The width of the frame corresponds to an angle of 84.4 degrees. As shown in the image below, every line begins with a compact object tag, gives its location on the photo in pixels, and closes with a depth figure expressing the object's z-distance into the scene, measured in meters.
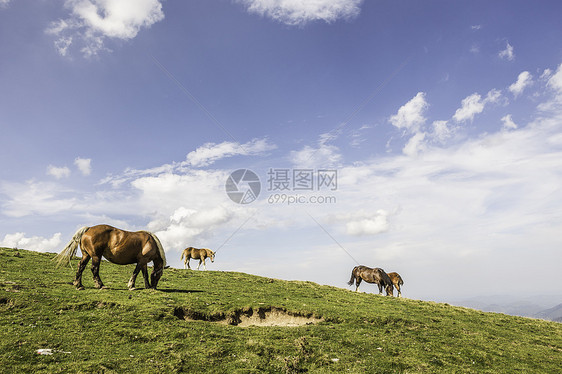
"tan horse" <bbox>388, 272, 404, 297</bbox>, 33.00
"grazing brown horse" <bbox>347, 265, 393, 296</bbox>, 31.41
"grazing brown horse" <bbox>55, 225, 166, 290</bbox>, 15.94
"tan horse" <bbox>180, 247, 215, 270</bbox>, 39.47
